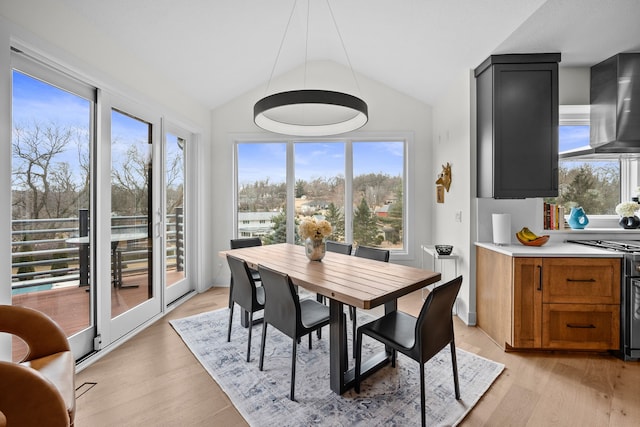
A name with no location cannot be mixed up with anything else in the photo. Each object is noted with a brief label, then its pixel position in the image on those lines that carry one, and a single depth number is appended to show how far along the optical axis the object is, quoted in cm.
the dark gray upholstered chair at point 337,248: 307
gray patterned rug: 172
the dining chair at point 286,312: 186
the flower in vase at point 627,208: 288
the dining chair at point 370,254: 269
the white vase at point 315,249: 258
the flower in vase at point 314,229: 253
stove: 226
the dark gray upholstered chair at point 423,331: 159
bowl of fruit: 261
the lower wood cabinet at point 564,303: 233
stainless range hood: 263
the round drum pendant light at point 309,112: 202
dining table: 176
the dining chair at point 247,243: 333
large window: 423
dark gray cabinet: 260
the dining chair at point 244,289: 230
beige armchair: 89
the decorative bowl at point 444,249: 314
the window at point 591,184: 314
